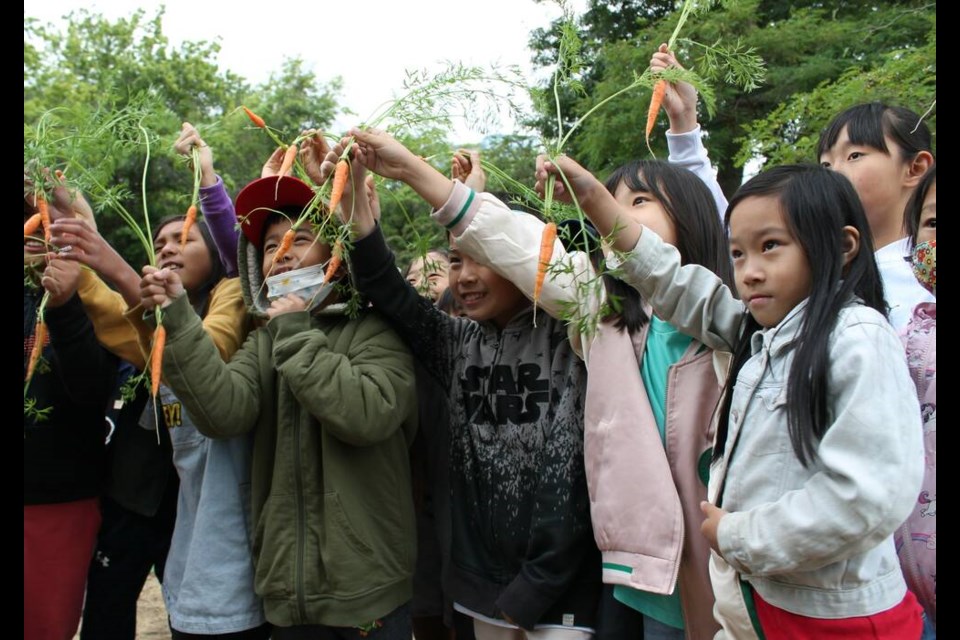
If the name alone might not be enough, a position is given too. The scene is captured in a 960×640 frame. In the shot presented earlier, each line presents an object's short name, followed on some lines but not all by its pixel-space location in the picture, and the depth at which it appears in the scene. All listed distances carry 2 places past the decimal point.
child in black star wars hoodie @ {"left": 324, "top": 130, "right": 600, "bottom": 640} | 2.19
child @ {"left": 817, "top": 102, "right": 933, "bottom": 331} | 2.58
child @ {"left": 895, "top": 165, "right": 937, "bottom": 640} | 1.95
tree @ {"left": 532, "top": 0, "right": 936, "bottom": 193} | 6.21
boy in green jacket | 2.33
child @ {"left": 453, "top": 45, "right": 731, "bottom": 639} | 2.00
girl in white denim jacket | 1.55
